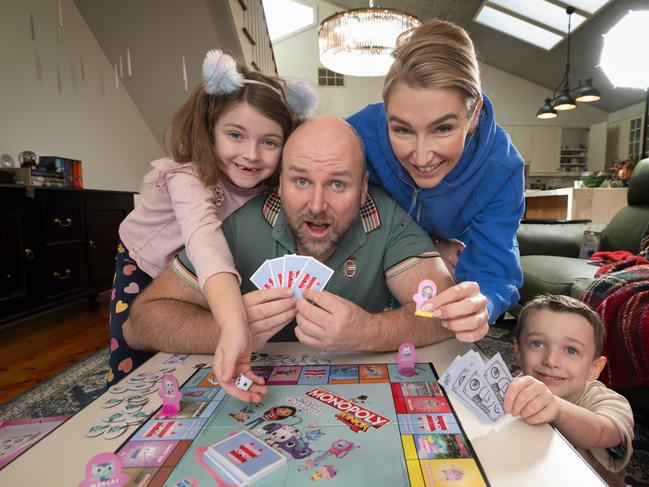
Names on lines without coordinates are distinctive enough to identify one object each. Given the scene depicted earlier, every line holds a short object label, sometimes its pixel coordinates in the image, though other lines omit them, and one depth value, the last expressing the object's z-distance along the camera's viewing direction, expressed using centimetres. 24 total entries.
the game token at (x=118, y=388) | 88
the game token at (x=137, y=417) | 76
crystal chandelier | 379
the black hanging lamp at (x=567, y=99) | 530
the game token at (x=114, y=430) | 72
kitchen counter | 418
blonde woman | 115
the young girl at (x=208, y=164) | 138
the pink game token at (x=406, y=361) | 92
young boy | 95
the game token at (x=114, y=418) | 77
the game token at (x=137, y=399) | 83
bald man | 111
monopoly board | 61
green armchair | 234
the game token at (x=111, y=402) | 82
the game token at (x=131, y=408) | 80
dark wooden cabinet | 283
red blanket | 154
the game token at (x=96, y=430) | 73
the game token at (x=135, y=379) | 93
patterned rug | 154
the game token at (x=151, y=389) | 87
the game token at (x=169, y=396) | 78
